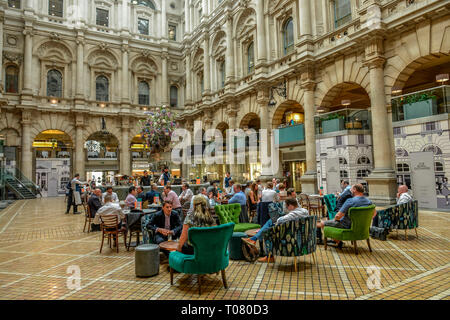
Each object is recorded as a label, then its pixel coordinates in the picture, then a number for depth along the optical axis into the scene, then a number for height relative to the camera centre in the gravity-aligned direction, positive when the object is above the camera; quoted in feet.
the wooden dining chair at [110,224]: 18.76 -3.27
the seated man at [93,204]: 24.29 -2.39
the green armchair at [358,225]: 15.76 -3.30
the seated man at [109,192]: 21.55 -1.21
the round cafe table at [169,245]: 13.40 -3.64
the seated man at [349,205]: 16.30 -2.12
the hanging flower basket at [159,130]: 40.81 +6.96
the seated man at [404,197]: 19.29 -2.03
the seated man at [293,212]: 14.18 -2.14
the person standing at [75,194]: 36.81 -2.21
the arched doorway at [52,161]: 68.49 +4.56
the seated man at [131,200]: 23.61 -2.10
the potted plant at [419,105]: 29.24 +7.07
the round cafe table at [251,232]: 16.41 -3.67
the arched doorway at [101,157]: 76.43 +5.92
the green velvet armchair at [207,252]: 11.12 -3.31
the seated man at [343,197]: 19.32 -1.91
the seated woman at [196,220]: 12.28 -2.08
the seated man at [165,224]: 15.69 -2.86
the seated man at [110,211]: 18.92 -2.45
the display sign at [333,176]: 37.96 -0.76
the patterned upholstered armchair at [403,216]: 18.63 -3.30
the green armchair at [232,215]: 18.67 -2.98
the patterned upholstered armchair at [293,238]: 13.70 -3.38
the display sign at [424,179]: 29.12 -1.20
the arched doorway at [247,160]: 57.04 +2.71
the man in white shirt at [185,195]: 26.11 -1.96
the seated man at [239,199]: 21.68 -2.05
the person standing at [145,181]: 46.73 -0.86
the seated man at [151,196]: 26.86 -2.02
